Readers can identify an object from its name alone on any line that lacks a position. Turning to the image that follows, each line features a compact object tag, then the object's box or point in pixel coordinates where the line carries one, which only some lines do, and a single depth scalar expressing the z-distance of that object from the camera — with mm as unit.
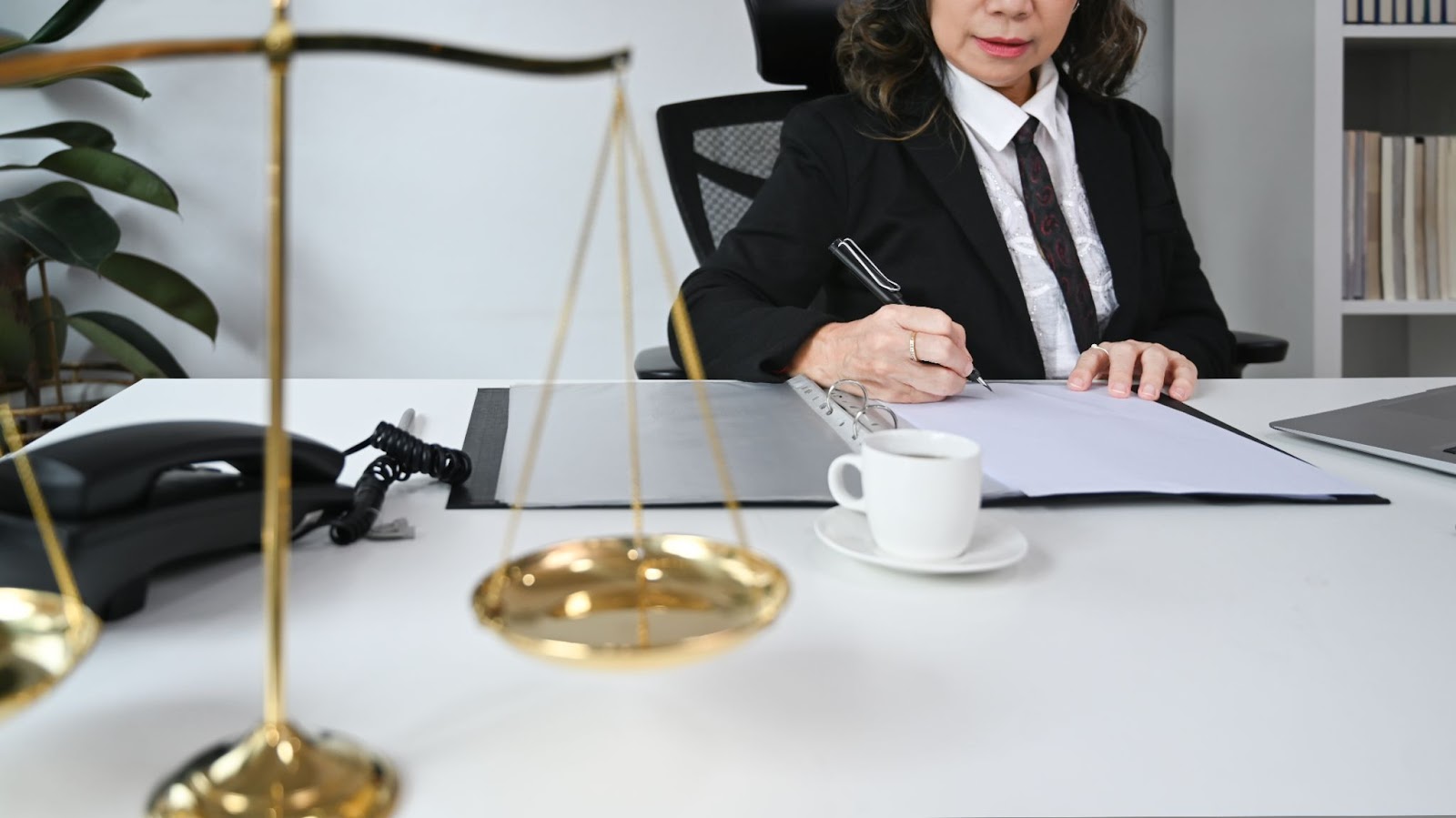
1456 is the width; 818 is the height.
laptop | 888
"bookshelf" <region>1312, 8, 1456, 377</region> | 2127
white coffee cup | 609
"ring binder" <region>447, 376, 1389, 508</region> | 779
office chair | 1729
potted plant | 2180
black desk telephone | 545
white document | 799
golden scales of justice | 358
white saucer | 618
